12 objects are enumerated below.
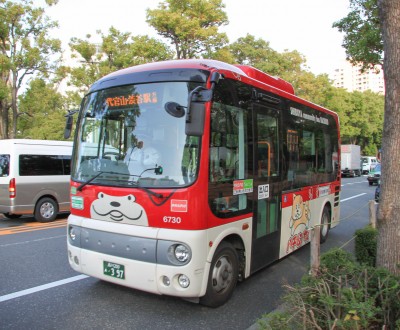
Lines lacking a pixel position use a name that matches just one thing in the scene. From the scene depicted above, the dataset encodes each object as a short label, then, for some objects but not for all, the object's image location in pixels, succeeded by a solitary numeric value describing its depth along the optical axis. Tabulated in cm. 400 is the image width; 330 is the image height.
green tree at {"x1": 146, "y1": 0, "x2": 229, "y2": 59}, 1822
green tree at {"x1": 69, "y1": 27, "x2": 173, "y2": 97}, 1806
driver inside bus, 400
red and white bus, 381
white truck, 3894
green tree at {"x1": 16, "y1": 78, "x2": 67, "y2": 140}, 1955
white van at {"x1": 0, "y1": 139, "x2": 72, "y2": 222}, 1006
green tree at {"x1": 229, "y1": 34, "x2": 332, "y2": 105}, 2897
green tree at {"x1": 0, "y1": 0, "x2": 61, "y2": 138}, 1642
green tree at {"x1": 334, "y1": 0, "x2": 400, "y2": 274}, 347
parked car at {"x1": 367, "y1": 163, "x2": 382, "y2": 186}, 2669
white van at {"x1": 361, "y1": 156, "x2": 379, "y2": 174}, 4600
